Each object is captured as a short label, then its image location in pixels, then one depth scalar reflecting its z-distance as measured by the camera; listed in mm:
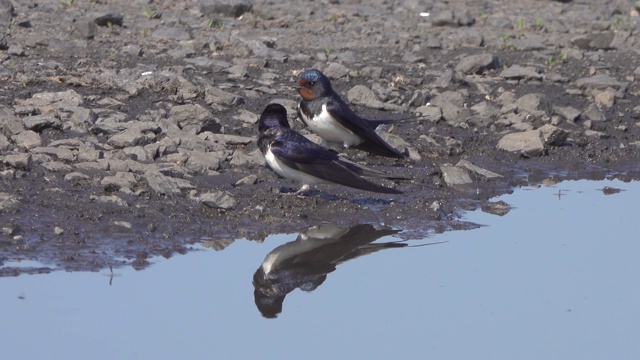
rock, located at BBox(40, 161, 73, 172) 16281
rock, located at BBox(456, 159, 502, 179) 18297
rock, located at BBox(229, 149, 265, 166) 17547
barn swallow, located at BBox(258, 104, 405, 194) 15937
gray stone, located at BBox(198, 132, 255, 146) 18219
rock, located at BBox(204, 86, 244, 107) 19672
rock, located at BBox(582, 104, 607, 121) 21516
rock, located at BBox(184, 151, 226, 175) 16969
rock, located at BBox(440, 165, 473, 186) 17812
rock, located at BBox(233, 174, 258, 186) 16797
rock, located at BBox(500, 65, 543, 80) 23016
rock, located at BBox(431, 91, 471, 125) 20547
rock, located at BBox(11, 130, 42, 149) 16984
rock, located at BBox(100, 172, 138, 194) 15797
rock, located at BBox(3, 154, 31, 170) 16078
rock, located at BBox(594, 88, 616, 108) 22281
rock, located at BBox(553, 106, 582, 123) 21266
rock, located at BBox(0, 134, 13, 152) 16750
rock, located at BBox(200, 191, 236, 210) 15484
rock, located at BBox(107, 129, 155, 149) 17344
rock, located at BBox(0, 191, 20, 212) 14820
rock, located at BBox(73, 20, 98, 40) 22250
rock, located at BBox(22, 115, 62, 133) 17437
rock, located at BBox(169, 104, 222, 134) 18484
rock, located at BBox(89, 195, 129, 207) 15312
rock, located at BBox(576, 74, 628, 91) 23000
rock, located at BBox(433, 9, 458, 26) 25844
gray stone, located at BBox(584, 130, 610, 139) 20766
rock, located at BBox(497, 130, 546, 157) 19531
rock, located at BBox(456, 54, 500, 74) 22984
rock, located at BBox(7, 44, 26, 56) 20828
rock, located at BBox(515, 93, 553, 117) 21172
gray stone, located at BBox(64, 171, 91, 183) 16016
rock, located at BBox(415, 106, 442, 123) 20406
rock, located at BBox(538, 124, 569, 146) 19781
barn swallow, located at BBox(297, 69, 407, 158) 18578
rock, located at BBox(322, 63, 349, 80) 21812
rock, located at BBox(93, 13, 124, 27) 23062
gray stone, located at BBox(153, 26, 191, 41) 22906
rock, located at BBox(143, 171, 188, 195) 15883
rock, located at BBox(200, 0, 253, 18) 24516
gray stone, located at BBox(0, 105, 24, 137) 17375
